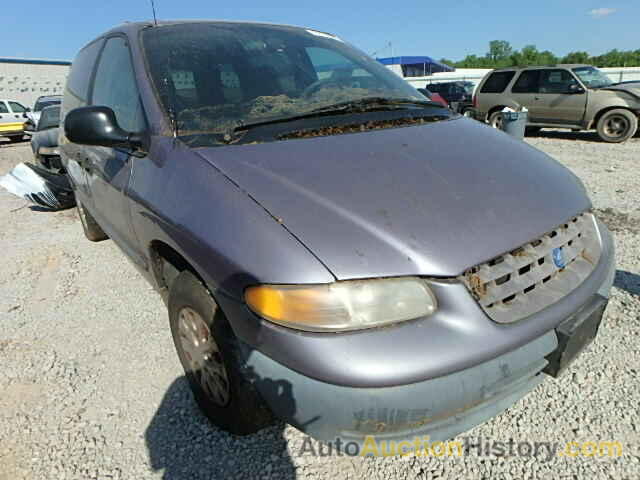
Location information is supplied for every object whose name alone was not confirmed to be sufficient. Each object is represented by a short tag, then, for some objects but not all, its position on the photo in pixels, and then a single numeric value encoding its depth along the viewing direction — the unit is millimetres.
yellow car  15375
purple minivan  1213
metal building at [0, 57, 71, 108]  23078
